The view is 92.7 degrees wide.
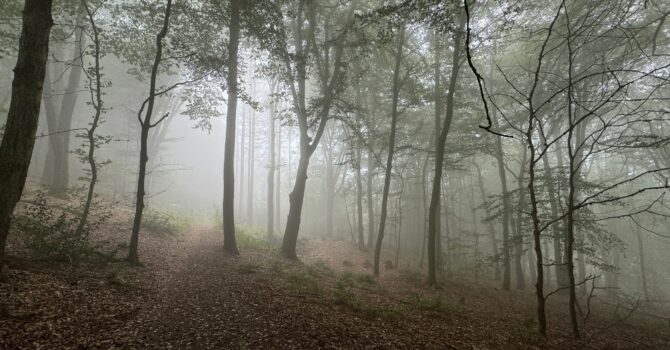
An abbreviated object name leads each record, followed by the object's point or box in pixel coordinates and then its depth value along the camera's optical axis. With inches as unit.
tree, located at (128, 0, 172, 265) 352.2
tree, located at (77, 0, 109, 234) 379.9
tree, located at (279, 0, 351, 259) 573.3
